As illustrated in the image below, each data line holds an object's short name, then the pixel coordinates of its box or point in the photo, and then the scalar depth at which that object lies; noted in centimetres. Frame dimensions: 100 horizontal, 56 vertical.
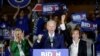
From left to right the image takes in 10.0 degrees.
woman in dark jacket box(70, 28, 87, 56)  1291
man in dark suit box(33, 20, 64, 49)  1260
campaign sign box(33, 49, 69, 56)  1272
